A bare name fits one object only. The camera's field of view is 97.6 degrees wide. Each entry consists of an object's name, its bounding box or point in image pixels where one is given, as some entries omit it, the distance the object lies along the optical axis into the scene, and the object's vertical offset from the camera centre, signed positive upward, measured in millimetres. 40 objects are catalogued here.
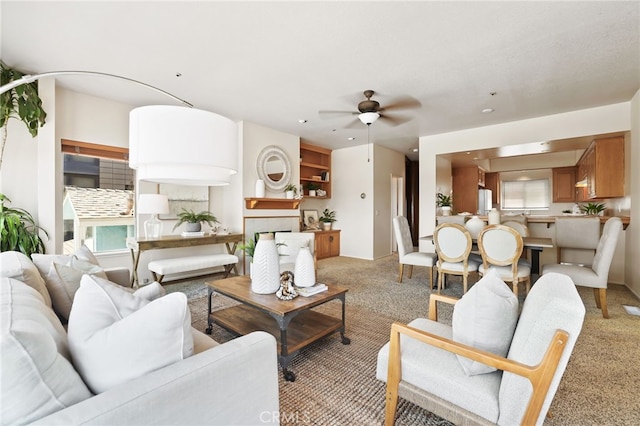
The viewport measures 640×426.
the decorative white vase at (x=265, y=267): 2246 -452
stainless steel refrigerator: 7677 +278
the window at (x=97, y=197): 3717 +202
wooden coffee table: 1898 -921
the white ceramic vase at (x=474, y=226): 3973 -214
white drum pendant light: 1386 +360
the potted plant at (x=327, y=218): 6715 -172
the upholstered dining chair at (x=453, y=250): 3391 -488
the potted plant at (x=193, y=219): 4316 -124
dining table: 3199 -397
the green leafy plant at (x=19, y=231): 2771 -214
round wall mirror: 5125 +826
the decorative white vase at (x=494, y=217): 3963 -86
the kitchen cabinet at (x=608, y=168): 4012 +635
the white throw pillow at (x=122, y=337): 890 -415
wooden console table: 3648 -433
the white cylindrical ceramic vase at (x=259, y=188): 4891 +404
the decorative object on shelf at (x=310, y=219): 6637 -192
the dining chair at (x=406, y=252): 3998 -628
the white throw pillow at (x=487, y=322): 1215 -493
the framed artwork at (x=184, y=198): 4371 +218
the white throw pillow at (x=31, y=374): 665 -416
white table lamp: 3779 +43
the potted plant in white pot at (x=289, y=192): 5496 +380
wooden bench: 3562 -713
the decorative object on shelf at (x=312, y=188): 6516 +549
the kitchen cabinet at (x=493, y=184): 7832 +756
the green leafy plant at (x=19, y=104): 2812 +1116
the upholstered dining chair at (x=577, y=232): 3686 -292
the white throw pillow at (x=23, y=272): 1377 -306
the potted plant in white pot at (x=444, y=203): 5305 +154
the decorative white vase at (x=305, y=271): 2344 -503
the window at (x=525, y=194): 7457 +457
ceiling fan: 3539 +1501
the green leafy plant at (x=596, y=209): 4508 +31
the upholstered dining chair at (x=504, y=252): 3020 -458
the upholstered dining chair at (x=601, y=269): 2740 -616
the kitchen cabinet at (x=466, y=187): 6746 +578
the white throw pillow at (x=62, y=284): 1644 -438
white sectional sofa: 700 -489
